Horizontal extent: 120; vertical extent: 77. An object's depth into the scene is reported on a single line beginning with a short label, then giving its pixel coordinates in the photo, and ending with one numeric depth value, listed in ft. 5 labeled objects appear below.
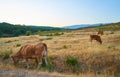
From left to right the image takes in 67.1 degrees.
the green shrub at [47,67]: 21.37
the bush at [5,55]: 27.25
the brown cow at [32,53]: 21.35
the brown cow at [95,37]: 38.84
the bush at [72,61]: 22.45
